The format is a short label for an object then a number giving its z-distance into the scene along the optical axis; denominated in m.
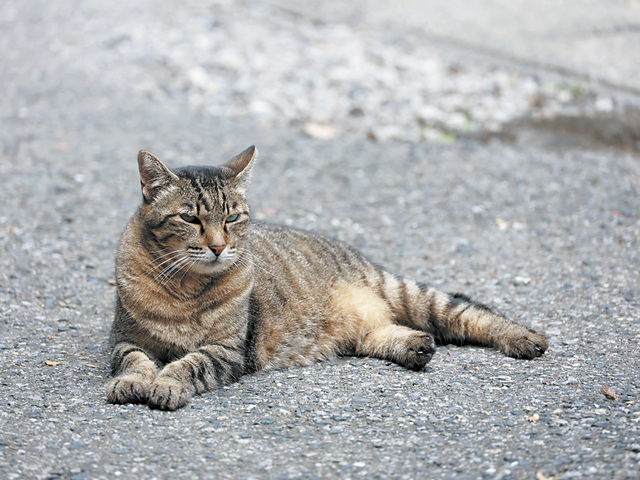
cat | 7.24
